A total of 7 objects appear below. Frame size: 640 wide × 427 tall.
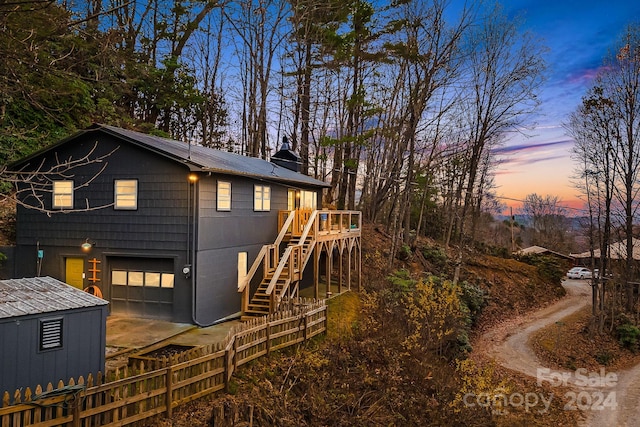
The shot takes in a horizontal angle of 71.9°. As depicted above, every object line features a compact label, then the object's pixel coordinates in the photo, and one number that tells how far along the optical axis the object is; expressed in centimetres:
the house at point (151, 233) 1355
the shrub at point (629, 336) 2083
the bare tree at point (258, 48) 2661
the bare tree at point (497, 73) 2150
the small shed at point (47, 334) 690
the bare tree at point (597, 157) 2280
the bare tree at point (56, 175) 1434
